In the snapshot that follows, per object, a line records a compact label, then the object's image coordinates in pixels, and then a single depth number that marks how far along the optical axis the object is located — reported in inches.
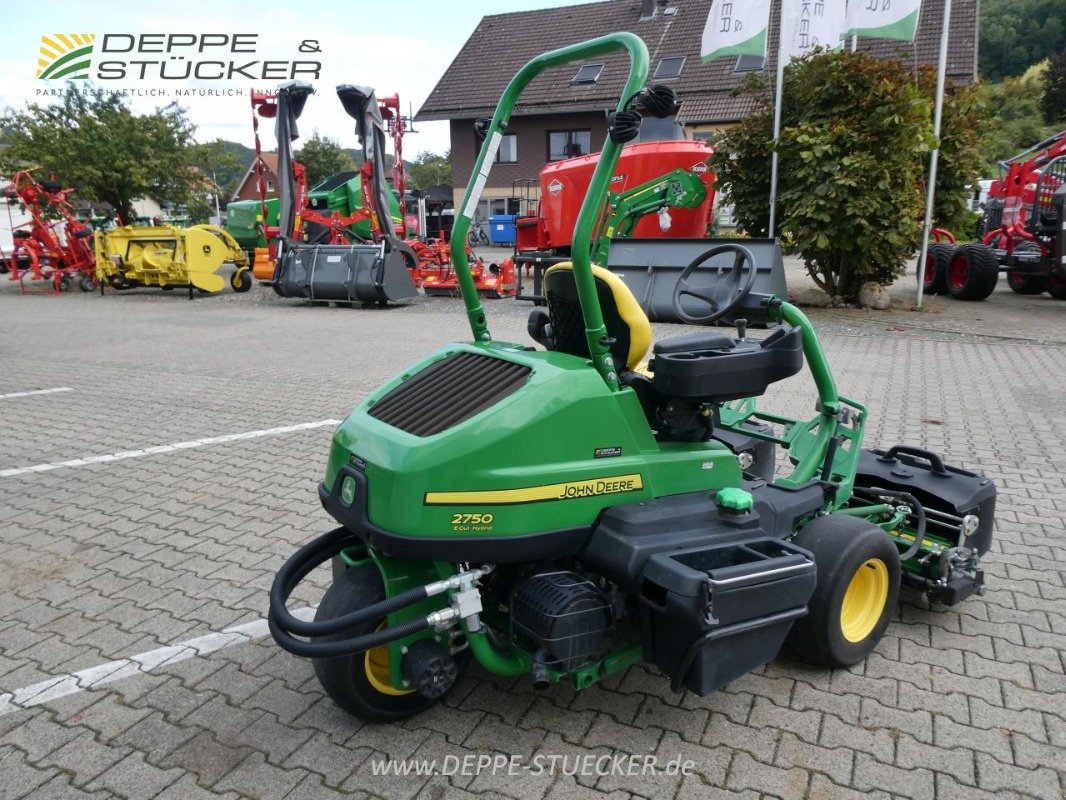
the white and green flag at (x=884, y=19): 412.2
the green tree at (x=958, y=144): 446.6
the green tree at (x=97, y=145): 683.4
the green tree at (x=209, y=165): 756.6
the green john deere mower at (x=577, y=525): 91.5
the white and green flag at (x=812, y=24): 442.9
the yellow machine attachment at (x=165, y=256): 588.7
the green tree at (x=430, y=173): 2148.1
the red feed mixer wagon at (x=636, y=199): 423.5
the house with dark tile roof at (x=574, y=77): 996.6
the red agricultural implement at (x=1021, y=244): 492.1
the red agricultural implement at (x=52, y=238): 615.2
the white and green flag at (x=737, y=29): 441.4
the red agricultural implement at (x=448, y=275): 545.3
